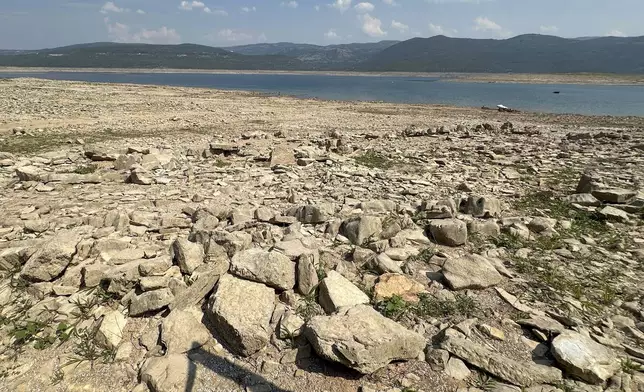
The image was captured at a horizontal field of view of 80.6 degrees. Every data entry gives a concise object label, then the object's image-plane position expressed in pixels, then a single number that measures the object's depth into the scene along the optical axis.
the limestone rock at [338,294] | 4.43
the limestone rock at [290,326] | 4.06
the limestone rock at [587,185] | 8.63
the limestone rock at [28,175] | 9.00
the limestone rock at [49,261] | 4.81
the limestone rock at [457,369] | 3.62
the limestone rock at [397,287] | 4.74
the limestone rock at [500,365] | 3.54
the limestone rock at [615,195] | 7.88
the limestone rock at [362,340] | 3.57
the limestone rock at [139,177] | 9.24
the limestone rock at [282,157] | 11.57
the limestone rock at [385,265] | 5.21
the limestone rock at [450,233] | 6.09
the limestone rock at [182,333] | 3.96
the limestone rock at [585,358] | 3.50
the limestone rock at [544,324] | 4.11
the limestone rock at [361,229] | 6.03
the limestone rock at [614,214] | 7.07
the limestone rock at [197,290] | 4.50
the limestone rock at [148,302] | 4.38
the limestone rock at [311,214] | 6.68
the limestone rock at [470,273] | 4.92
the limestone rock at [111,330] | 4.00
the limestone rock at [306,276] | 4.74
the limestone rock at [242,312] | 3.92
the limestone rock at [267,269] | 4.70
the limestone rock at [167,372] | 3.52
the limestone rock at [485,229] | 6.43
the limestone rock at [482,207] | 7.23
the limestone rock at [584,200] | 7.86
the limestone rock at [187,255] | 4.99
